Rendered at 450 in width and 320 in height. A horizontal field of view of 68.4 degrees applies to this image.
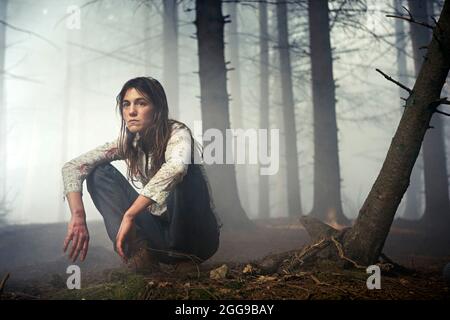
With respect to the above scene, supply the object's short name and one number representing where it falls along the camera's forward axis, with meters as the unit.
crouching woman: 2.96
